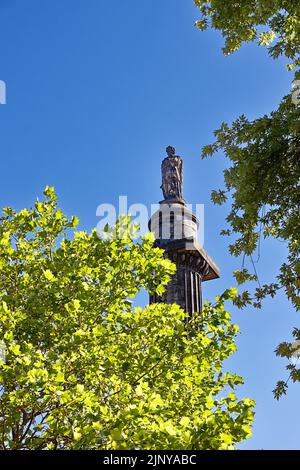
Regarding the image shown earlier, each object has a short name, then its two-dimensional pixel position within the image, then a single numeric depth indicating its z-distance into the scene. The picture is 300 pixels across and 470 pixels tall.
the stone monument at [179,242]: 26.56
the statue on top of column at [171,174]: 30.09
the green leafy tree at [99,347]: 8.22
